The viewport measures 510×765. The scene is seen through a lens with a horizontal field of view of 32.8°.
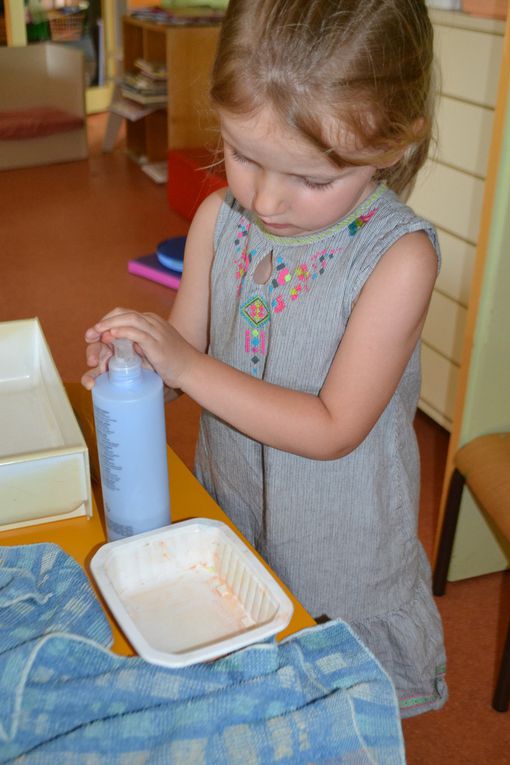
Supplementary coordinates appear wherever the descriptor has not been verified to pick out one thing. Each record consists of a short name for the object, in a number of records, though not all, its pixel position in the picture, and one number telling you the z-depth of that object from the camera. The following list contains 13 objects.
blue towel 0.62
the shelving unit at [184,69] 4.13
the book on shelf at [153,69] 4.46
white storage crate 0.85
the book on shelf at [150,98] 4.50
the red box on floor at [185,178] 3.75
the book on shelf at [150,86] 4.50
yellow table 0.84
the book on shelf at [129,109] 4.57
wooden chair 1.46
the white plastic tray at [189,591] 0.72
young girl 0.77
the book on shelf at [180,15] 4.27
